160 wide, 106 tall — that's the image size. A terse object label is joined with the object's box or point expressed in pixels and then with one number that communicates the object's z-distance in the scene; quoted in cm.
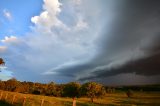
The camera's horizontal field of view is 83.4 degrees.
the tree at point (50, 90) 5539
